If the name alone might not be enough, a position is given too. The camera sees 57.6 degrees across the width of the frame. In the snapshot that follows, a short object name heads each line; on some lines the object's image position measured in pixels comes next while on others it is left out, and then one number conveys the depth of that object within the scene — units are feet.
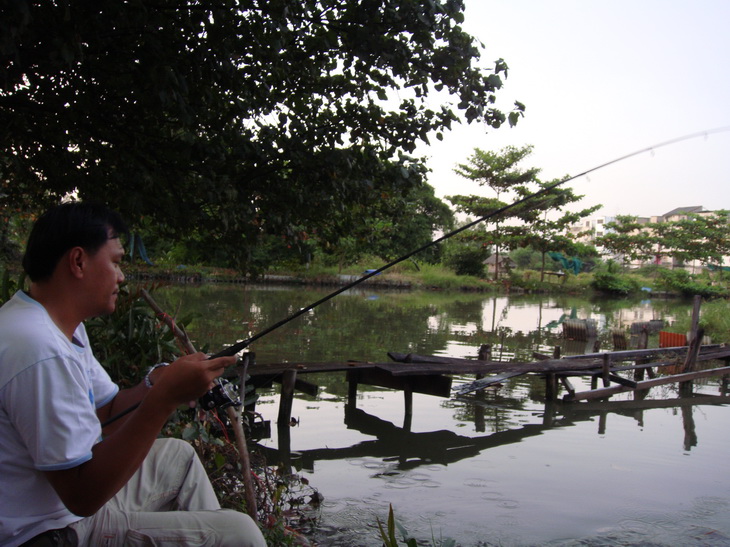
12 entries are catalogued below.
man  4.96
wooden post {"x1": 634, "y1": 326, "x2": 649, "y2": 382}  41.26
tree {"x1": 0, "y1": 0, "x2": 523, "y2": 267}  13.46
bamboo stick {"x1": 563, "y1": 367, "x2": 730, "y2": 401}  30.09
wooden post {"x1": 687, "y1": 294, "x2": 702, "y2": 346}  36.48
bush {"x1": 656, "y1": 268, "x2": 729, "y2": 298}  126.72
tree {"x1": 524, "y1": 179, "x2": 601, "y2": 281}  117.91
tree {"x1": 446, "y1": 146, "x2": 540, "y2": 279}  115.65
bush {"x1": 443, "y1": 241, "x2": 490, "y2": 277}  130.93
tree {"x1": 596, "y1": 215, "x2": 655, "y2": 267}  129.70
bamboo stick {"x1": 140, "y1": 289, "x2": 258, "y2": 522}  9.31
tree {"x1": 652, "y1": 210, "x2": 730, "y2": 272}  129.90
